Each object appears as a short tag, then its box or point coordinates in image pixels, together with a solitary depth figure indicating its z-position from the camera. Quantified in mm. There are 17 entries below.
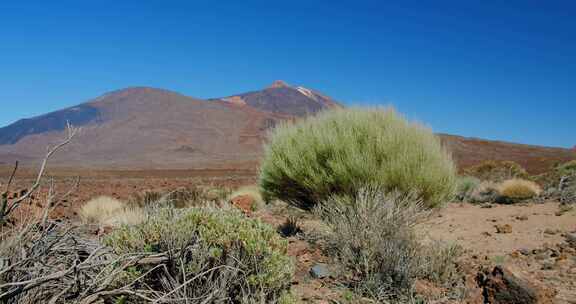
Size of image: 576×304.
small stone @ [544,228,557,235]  6852
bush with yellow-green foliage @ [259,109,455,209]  6488
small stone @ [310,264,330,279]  4625
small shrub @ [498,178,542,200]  12227
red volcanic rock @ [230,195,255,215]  9852
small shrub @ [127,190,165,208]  11031
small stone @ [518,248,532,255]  5625
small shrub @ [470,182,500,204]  12750
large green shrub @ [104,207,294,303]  3344
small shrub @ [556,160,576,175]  19702
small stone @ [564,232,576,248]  5725
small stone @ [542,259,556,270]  4840
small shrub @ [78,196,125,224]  9172
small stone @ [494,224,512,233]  7270
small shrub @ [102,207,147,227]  7146
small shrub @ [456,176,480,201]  13758
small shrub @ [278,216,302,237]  7101
